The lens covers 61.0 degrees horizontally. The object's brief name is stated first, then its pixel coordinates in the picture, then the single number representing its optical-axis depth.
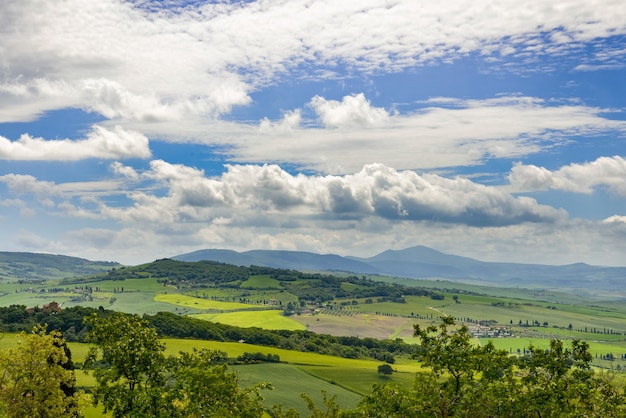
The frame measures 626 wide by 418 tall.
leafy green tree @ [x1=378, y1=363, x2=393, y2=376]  144.39
